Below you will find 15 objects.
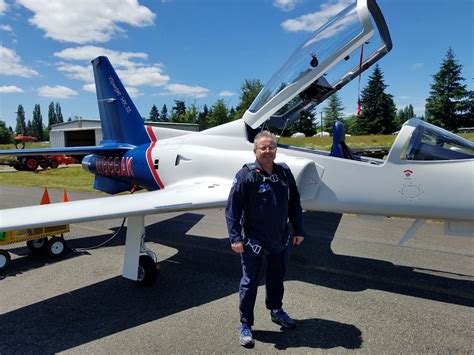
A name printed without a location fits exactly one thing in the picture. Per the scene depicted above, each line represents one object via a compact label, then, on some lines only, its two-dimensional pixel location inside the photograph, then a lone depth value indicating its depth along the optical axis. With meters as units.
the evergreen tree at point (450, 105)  41.81
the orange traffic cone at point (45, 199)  5.51
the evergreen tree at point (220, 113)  54.16
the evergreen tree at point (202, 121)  67.54
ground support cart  4.68
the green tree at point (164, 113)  122.50
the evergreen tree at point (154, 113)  131.54
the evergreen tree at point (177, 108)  71.15
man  2.85
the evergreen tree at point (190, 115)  60.42
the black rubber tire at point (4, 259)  4.58
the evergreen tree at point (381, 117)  41.00
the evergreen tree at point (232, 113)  55.84
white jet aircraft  3.66
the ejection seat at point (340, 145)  4.58
